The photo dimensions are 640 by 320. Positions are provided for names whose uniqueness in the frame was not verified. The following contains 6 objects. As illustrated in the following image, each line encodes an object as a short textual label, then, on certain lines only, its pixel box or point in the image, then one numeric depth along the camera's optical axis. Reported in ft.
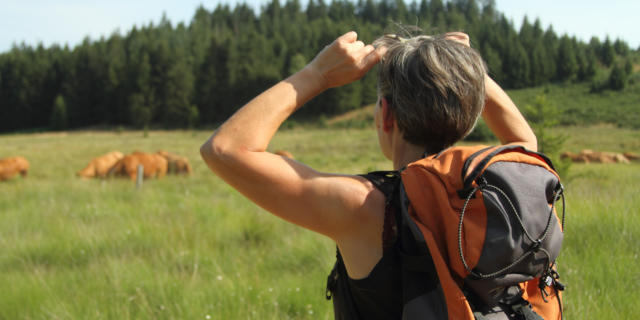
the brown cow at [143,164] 46.70
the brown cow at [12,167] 47.51
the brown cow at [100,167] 48.65
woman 4.43
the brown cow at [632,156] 60.42
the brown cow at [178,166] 54.41
